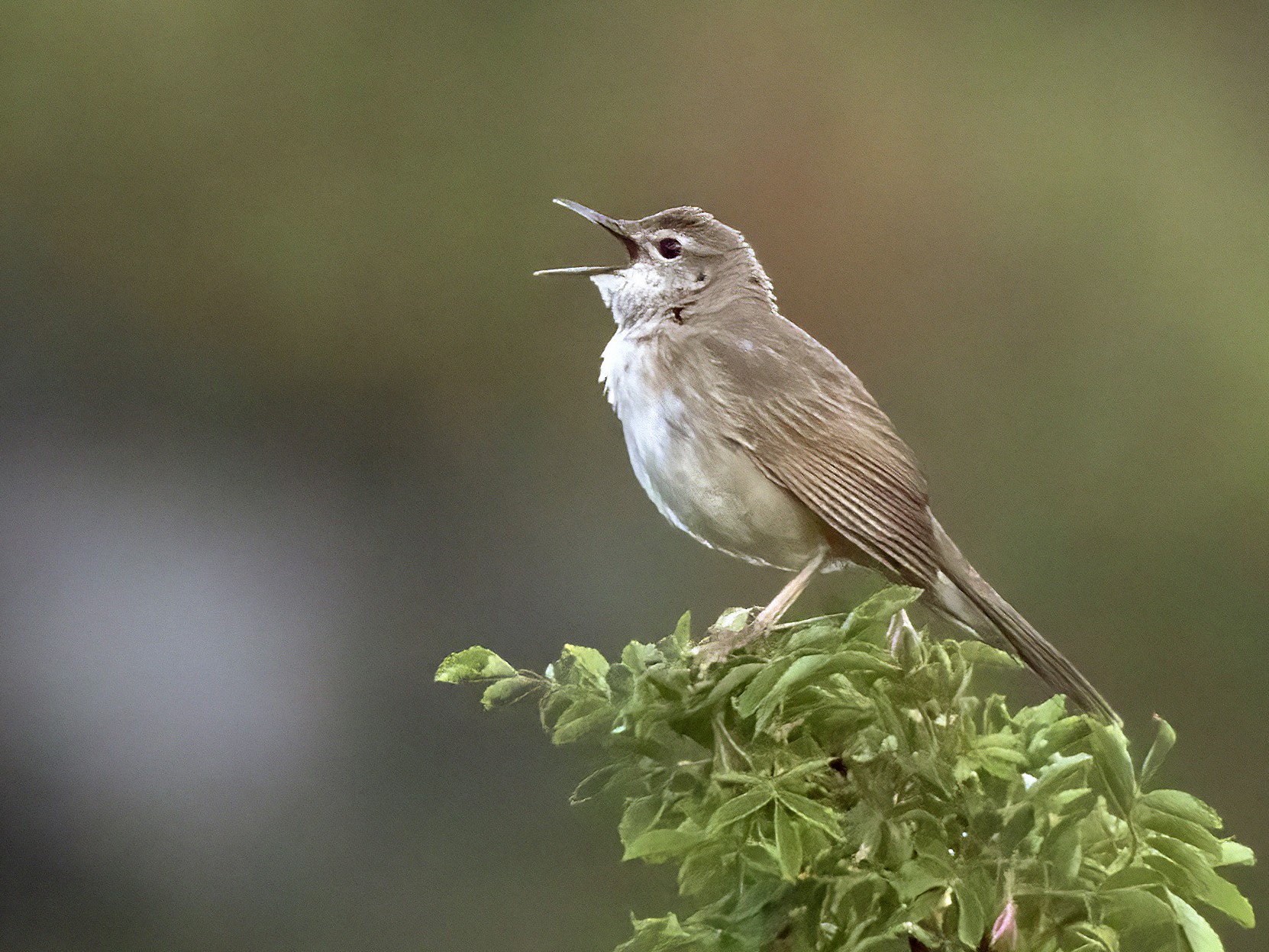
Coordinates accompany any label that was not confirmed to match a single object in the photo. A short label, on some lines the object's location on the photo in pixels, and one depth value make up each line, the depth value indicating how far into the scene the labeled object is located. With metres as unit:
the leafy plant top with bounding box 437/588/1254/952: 4.10
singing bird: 4.17
